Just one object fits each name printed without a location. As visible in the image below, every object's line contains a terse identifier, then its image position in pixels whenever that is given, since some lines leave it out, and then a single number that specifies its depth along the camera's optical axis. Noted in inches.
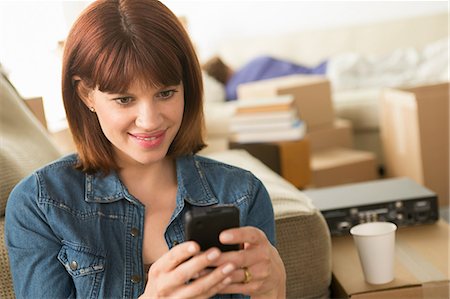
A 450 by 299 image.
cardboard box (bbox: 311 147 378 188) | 112.9
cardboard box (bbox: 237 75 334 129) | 124.6
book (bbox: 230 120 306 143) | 103.3
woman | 39.3
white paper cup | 51.8
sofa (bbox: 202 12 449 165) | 138.6
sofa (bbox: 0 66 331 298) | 48.4
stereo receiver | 63.6
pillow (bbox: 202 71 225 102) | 155.2
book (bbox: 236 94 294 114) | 104.7
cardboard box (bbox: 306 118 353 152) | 126.6
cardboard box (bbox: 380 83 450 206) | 102.1
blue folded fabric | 157.6
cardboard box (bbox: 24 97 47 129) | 65.4
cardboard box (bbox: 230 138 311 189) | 102.3
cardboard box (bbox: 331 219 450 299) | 51.4
